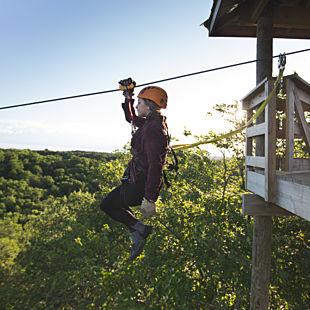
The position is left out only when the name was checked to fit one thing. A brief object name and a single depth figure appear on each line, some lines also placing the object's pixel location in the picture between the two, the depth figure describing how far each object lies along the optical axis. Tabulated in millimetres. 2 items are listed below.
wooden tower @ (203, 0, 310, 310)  2488
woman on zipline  2221
